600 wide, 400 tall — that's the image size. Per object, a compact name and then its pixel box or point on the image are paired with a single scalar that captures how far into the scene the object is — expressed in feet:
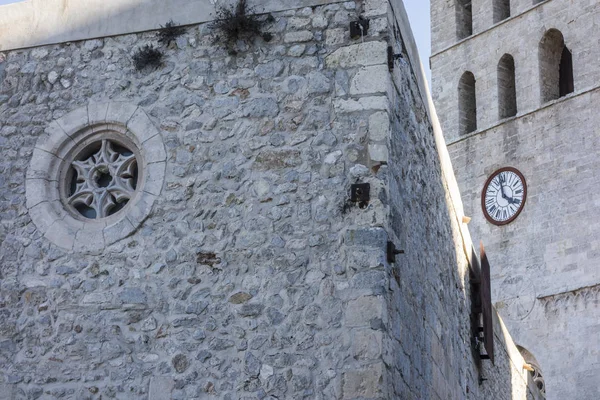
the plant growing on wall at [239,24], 29.43
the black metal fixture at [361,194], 27.43
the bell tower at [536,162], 79.71
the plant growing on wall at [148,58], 29.94
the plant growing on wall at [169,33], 30.09
